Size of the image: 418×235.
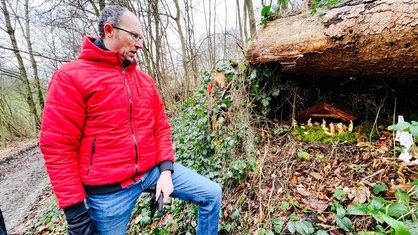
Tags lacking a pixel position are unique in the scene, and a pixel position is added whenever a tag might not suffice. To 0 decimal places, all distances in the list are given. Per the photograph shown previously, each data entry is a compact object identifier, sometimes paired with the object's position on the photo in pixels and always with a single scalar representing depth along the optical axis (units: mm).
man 1456
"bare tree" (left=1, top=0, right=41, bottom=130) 12234
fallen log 1769
